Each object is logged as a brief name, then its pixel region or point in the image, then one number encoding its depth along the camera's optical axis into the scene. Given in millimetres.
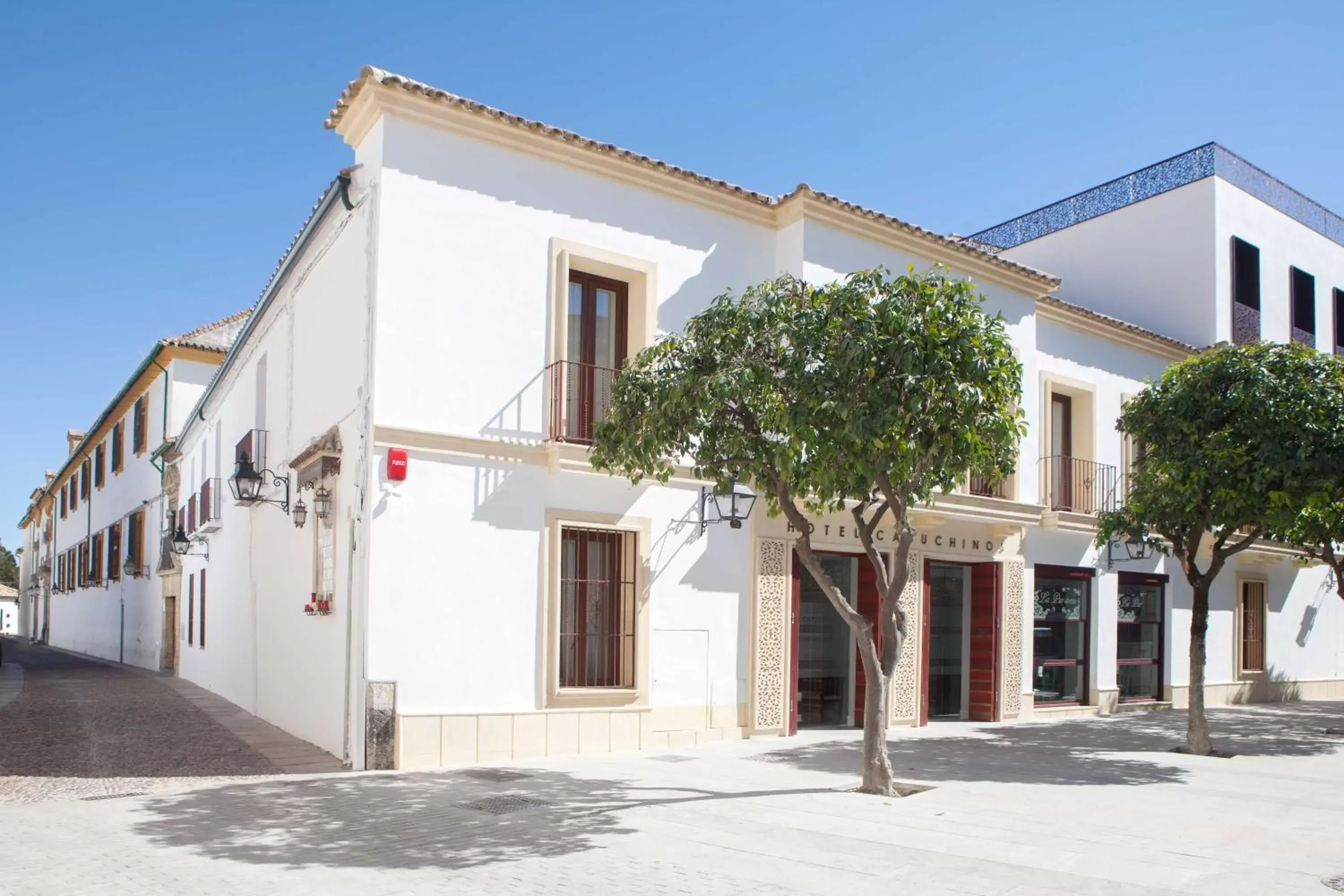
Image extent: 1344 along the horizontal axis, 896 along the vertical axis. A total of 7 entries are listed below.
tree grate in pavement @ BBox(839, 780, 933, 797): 8992
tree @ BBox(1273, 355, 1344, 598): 11266
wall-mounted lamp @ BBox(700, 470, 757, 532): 11633
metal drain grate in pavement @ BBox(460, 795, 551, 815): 8031
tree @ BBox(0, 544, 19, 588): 83875
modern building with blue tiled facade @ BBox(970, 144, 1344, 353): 19266
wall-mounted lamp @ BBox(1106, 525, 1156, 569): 16734
